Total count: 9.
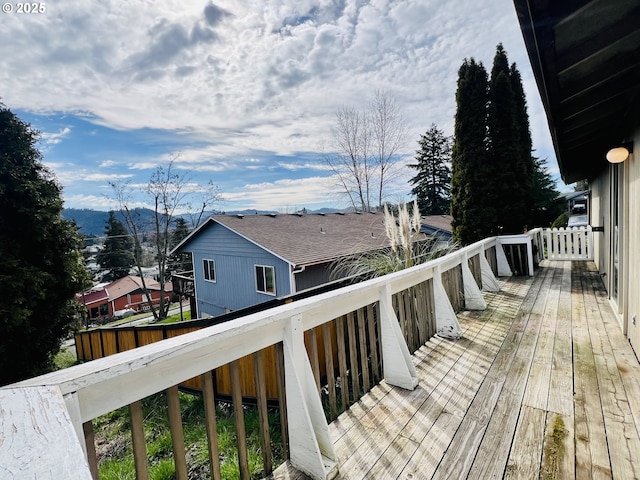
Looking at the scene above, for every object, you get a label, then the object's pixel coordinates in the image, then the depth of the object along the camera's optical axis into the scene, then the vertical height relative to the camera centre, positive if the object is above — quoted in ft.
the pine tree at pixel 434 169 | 87.30 +13.16
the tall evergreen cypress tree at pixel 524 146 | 24.84 +5.63
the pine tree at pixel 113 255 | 106.11 -6.27
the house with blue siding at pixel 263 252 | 36.32 -3.28
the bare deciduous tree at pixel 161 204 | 58.65 +5.84
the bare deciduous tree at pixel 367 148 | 60.80 +14.78
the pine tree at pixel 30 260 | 19.11 -1.20
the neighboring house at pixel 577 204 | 75.30 +0.50
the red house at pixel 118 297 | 96.84 -19.60
